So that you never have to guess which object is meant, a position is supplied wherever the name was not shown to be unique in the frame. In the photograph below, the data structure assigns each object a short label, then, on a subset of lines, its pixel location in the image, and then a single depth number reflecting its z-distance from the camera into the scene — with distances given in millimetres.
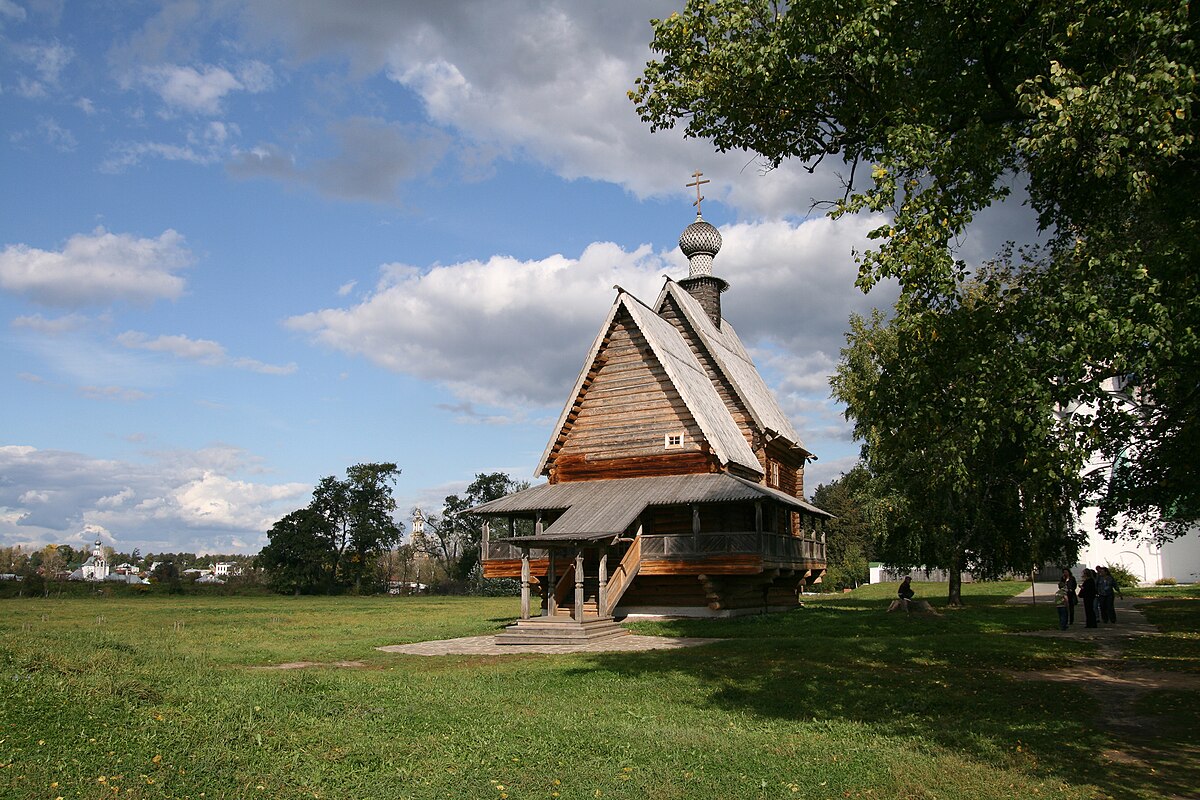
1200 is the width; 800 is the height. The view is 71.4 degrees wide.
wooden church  24766
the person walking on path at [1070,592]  23438
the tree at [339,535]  67875
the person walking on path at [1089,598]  23562
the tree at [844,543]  64062
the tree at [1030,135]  8945
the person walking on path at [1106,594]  24594
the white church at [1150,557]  59875
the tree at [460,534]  78875
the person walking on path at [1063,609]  22938
